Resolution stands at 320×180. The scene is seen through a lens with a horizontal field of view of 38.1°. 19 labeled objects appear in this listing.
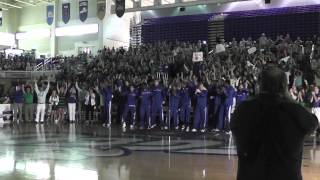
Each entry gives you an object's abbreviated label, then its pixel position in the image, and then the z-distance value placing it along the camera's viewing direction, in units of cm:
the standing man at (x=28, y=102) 1892
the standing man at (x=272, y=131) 270
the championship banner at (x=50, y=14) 3338
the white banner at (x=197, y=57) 1733
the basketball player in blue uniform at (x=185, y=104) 1540
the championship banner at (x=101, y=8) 2812
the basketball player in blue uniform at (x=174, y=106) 1550
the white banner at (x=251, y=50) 1778
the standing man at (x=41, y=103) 1862
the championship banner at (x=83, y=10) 2861
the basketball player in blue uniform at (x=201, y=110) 1488
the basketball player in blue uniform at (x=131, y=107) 1633
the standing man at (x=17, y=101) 1875
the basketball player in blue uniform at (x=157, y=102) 1592
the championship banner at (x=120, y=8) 2441
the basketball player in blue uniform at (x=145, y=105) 1614
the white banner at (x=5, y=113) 1844
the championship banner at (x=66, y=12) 3059
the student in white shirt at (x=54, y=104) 1889
